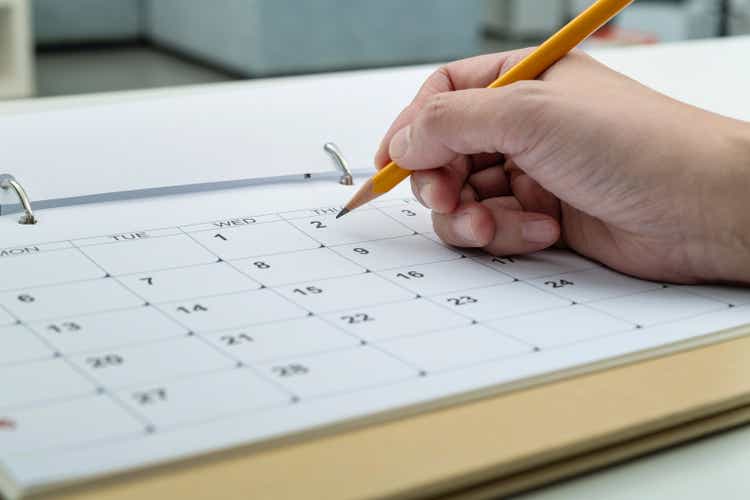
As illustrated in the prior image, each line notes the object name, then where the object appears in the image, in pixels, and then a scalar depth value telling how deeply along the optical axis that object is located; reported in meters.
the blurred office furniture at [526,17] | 3.95
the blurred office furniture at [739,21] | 2.41
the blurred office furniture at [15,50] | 2.82
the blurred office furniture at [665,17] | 2.71
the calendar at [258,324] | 0.38
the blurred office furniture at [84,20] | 3.42
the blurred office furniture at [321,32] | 3.08
